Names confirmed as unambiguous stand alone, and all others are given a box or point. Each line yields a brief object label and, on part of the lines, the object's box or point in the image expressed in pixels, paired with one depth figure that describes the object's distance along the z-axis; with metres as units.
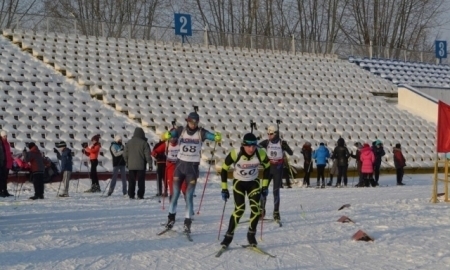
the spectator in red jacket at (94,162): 22.84
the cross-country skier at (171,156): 15.92
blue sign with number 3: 51.25
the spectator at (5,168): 20.52
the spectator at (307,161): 27.42
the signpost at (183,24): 40.62
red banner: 19.36
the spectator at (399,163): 28.77
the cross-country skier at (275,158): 14.95
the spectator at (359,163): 27.47
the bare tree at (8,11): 49.83
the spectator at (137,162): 19.86
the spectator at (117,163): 21.25
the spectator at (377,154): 28.00
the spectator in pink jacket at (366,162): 27.06
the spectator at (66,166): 21.09
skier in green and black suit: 11.72
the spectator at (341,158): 27.36
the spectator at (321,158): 27.53
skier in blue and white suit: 13.05
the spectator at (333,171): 27.83
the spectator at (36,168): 19.53
